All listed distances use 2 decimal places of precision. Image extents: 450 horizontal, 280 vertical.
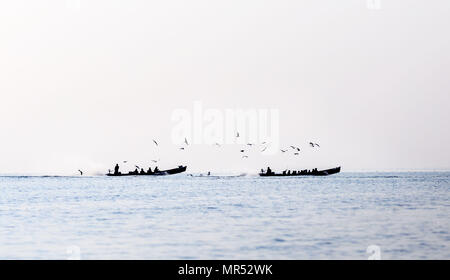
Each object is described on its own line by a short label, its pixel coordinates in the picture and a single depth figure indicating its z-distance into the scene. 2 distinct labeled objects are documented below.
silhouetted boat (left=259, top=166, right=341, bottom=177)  112.68
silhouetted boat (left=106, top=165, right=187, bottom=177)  115.75
